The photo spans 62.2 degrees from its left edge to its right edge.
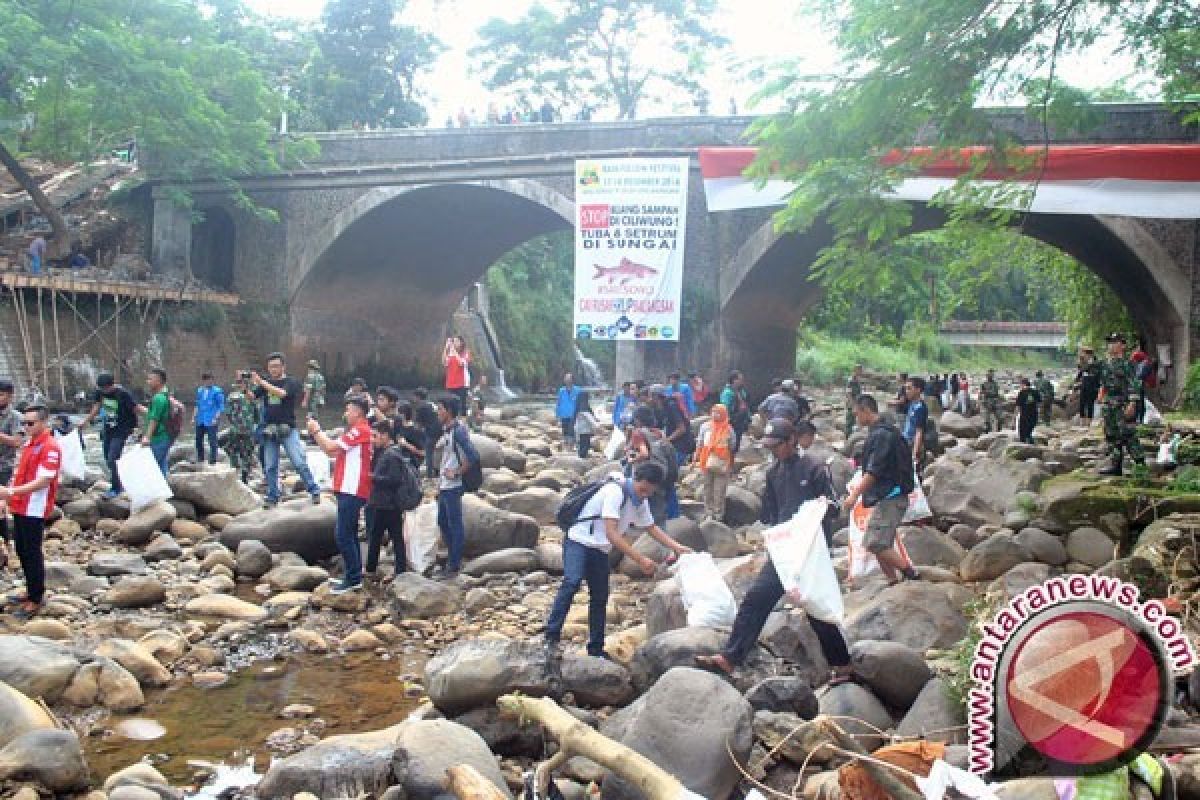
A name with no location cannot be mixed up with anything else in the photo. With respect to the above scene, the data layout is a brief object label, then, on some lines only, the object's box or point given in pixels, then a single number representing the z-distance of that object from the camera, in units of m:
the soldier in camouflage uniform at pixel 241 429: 10.71
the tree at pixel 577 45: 32.44
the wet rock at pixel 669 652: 4.93
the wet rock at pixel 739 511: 9.82
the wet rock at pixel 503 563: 7.85
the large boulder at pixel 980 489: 8.91
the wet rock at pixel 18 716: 4.07
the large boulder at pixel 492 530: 8.30
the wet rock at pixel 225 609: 6.64
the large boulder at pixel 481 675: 4.56
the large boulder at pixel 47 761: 3.79
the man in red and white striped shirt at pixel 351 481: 6.98
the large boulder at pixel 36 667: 4.74
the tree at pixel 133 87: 19.67
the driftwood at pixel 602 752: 3.05
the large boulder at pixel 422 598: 6.75
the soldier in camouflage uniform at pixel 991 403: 19.27
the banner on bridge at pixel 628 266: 16.89
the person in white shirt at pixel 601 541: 5.15
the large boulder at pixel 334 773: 3.82
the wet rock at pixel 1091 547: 7.08
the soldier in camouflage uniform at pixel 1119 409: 8.54
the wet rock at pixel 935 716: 3.96
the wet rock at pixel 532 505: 9.89
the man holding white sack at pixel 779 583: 4.67
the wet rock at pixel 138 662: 5.32
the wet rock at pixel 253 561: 7.75
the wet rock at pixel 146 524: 8.41
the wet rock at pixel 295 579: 7.32
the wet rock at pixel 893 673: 4.53
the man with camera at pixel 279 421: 9.29
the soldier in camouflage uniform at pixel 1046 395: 16.00
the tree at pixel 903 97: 6.79
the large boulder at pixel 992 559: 6.92
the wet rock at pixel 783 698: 4.44
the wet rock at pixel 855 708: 4.25
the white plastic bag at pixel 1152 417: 10.52
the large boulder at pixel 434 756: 3.65
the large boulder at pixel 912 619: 5.36
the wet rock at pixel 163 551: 8.00
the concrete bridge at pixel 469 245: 17.05
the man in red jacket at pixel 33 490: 6.00
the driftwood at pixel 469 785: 3.39
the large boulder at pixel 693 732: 3.73
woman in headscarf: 9.30
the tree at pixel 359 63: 32.09
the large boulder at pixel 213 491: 9.25
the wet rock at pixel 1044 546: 7.12
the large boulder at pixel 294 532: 8.20
